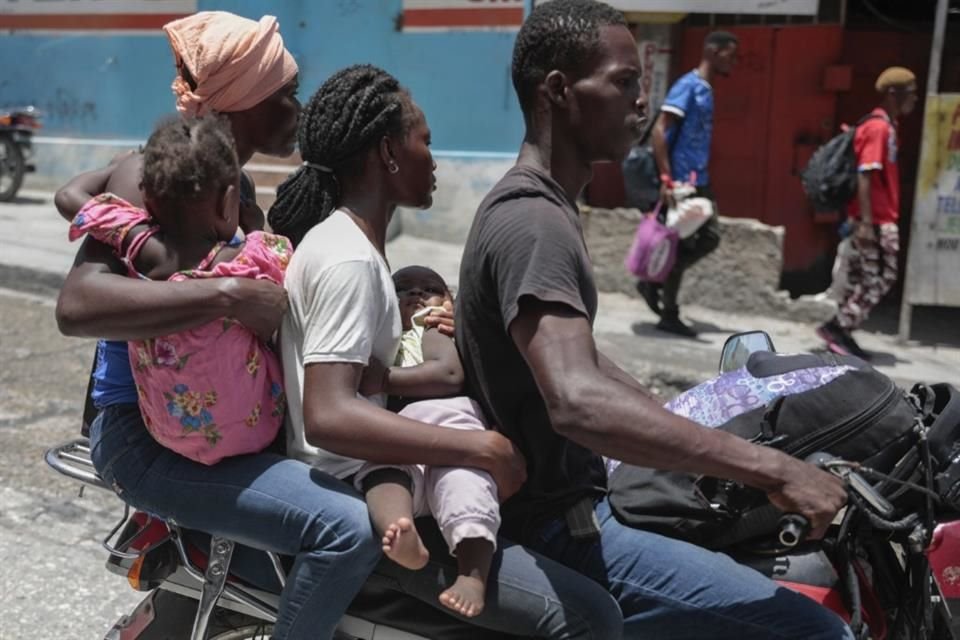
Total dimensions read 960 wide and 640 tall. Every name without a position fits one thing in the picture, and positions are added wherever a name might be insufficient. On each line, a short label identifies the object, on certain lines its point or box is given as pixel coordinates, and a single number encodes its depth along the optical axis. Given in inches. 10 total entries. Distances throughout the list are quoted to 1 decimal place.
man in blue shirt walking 268.2
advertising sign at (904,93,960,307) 273.9
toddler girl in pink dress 78.2
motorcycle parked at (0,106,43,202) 422.3
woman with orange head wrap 75.9
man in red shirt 255.9
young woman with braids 73.1
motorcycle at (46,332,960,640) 74.7
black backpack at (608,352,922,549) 76.2
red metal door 302.8
